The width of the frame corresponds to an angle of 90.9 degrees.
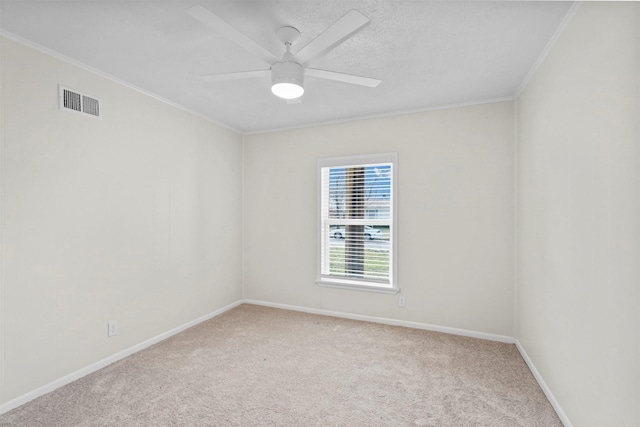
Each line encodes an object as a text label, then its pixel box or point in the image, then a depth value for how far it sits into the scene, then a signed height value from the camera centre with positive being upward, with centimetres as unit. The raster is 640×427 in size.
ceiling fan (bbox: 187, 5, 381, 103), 154 +91
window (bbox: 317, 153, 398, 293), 370 -13
